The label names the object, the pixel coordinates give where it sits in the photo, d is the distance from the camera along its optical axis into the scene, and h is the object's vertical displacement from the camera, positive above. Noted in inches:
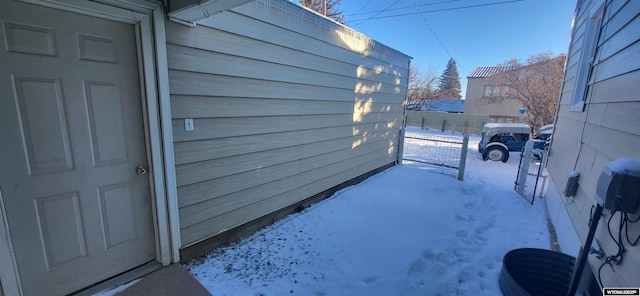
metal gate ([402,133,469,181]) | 200.5 -51.7
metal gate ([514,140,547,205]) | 169.5 -47.0
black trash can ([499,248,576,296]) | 83.0 -53.8
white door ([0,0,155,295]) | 56.0 -12.4
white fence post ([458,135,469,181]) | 195.9 -41.0
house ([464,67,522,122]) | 610.1 +30.1
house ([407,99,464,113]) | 774.5 +10.2
